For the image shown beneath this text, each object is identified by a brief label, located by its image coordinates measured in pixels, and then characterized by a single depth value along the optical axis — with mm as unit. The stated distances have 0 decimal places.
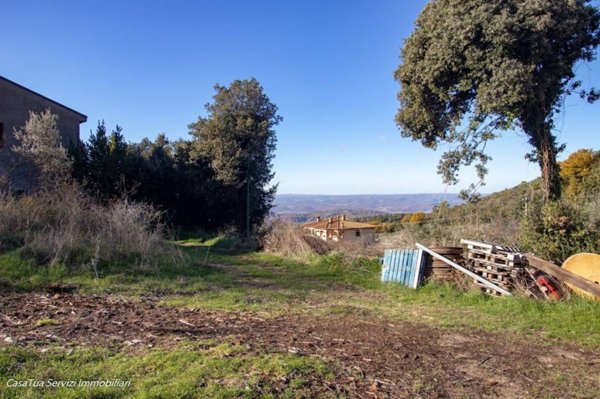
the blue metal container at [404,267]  8438
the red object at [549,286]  6559
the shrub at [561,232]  7414
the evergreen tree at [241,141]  21312
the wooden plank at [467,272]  7139
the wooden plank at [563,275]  6164
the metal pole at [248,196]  21253
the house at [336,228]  16344
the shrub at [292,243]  13484
